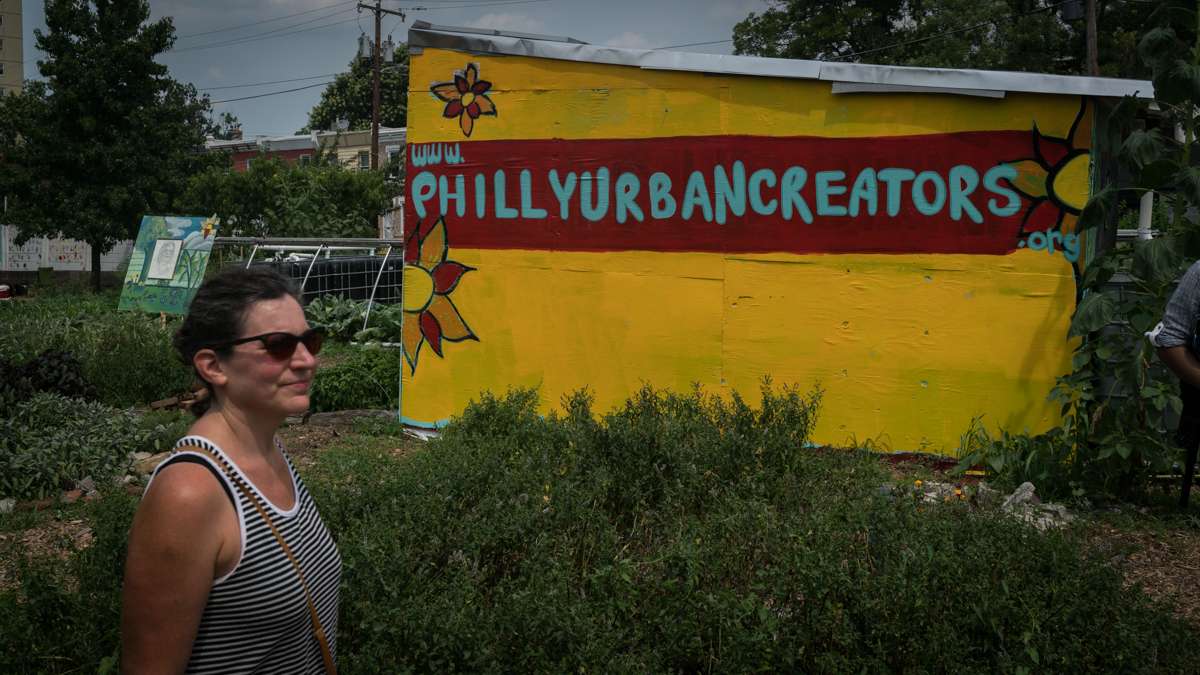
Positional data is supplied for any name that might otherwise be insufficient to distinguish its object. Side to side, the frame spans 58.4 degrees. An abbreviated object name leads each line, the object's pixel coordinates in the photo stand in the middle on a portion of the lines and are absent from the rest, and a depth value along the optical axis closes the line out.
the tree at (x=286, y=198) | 29.94
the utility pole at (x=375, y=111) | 38.00
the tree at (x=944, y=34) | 34.84
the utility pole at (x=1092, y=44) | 27.51
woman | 2.12
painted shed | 7.69
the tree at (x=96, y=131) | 25.66
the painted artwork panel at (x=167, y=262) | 16.22
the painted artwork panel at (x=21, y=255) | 37.31
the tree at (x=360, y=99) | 59.22
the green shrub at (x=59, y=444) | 7.28
